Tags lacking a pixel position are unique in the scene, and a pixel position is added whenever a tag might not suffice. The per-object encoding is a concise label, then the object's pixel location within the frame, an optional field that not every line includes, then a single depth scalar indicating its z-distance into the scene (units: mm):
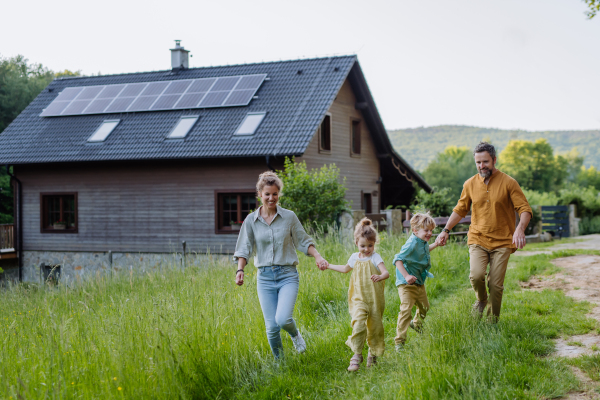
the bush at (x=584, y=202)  28109
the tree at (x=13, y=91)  32594
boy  5586
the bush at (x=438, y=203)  18203
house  18906
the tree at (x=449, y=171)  56875
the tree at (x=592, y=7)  9333
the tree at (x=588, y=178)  67712
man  5977
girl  5039
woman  5277
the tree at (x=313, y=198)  14844
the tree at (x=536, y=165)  62219
